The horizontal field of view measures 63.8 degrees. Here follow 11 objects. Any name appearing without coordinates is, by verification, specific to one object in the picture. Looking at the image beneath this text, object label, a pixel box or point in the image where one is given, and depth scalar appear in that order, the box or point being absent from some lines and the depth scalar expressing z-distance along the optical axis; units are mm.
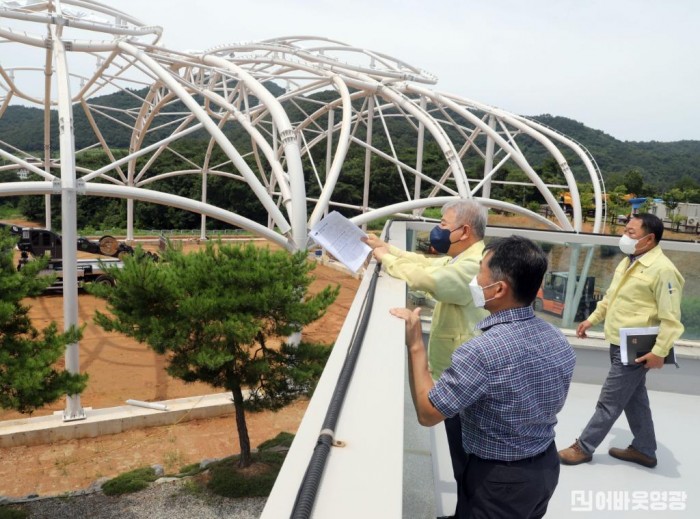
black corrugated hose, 1227
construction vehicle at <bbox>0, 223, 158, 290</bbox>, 18656
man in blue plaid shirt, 1736
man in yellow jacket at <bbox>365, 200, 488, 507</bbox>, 2504
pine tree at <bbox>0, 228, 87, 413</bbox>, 6398
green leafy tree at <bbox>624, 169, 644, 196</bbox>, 44906
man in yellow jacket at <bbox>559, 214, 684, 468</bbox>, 3422
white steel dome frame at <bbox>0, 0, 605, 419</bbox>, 10047
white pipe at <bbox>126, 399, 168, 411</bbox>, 10578
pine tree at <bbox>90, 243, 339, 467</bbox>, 7645
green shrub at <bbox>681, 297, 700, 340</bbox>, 5031
